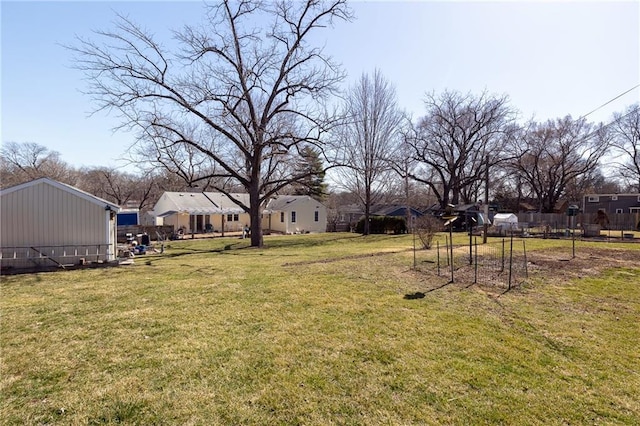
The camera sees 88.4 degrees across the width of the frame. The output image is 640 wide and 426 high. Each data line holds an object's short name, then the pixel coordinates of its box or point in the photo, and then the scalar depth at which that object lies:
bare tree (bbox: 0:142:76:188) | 38.47
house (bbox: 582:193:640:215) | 36.69
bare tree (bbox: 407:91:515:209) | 32.56
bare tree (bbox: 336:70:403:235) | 27.95
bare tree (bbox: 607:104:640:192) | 36.77
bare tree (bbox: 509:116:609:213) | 36.50
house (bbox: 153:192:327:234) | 29.11
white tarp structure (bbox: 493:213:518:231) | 26.76
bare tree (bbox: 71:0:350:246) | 16.17
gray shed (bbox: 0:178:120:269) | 10.23
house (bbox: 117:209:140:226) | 24.81
